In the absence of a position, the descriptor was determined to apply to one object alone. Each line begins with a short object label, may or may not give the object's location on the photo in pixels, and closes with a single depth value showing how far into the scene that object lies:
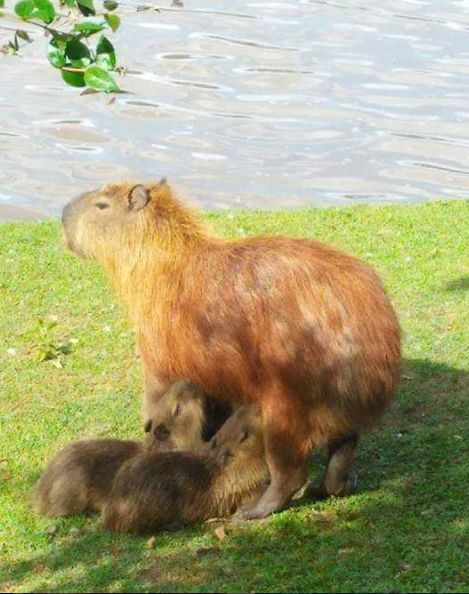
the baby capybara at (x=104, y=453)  10.60
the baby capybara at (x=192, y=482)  10.18
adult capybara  10.16
